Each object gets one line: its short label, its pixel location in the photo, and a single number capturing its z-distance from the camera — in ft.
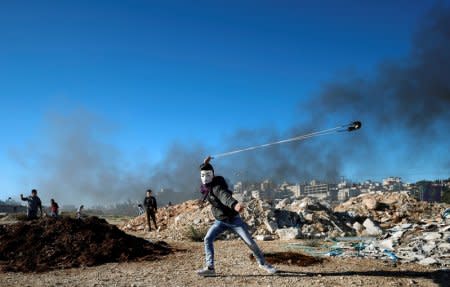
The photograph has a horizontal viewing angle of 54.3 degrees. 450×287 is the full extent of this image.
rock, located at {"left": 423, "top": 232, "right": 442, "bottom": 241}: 37.58
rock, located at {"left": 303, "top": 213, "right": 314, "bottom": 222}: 68.14
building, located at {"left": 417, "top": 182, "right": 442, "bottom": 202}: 239.30
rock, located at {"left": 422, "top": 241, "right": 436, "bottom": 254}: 34.37
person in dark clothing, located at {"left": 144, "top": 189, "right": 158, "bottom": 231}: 66.13
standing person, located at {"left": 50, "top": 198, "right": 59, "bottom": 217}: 76.54
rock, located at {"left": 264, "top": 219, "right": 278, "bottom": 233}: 61.38
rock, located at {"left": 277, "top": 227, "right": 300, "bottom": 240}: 53.82
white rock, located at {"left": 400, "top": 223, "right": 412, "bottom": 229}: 44.97
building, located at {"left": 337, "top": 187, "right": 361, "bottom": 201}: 532.89
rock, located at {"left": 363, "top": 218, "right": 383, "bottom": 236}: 60.19
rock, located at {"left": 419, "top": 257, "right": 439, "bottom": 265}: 30.71
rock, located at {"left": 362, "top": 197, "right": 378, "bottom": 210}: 90.68
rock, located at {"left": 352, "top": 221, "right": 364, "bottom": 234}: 63.74
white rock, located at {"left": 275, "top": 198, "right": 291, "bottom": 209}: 96.50
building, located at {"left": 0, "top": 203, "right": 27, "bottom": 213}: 198.17
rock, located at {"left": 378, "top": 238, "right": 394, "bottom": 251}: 37.19
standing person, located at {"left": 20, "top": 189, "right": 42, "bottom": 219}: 63.21
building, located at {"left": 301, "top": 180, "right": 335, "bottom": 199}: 597.85
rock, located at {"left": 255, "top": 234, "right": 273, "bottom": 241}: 54.39
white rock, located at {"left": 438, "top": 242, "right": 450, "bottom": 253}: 34.01
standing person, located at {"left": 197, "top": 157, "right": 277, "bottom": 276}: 24.84
